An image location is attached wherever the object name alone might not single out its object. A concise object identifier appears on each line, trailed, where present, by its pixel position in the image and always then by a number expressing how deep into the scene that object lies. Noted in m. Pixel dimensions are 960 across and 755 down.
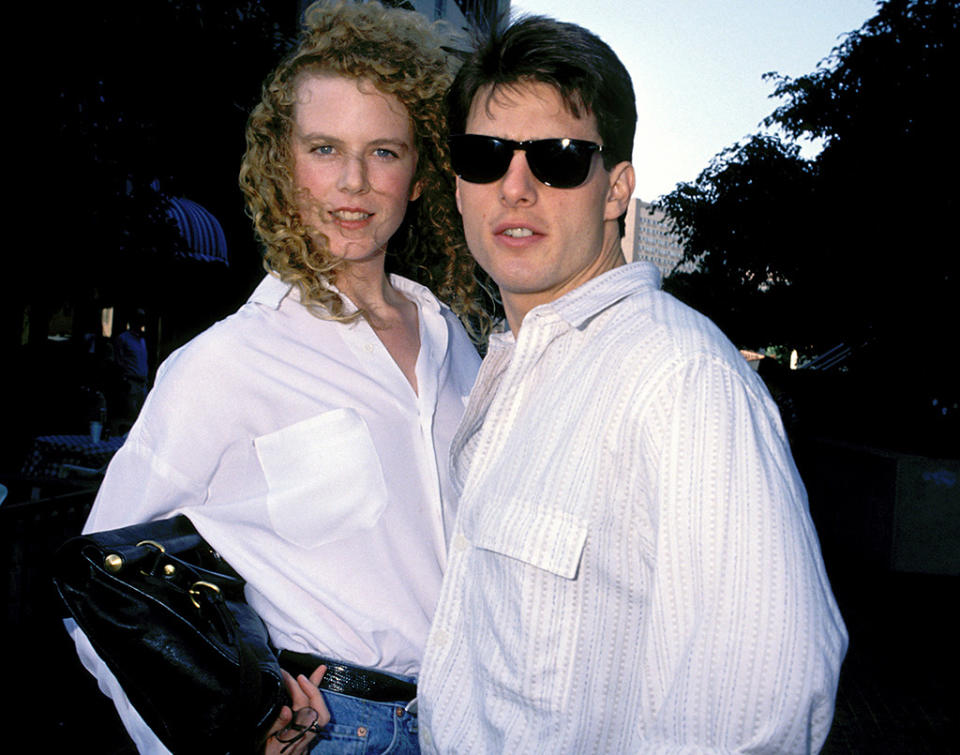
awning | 10.30
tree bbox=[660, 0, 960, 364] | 9.70
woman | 1.90
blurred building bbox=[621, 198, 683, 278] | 160.62
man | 1.12
